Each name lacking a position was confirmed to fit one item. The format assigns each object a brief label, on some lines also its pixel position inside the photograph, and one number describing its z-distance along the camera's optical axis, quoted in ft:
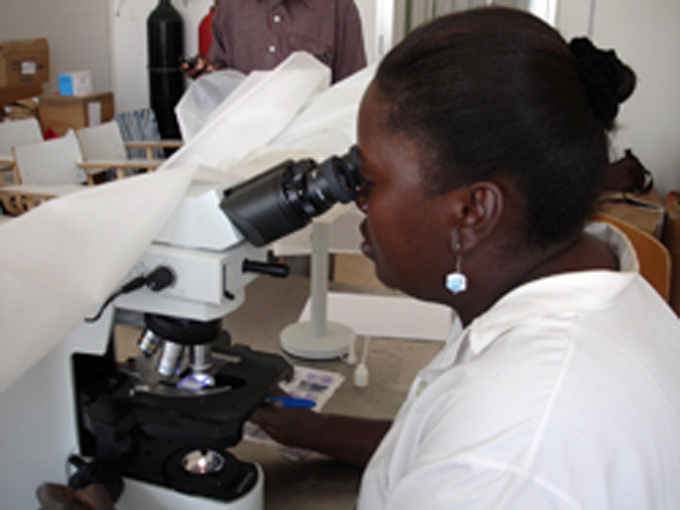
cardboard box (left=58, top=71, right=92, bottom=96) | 13.73
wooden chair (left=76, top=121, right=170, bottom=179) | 11.10
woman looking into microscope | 1.66
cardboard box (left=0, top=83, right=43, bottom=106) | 13.70
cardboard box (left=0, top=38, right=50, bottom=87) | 13.37
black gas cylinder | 14.64
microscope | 2.43
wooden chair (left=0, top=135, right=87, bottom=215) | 9.05
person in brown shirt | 7.63
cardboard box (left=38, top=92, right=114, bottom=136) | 13.74
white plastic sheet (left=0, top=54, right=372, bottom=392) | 1.94
